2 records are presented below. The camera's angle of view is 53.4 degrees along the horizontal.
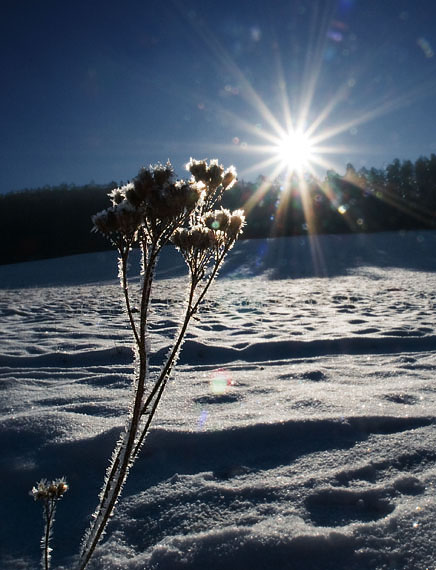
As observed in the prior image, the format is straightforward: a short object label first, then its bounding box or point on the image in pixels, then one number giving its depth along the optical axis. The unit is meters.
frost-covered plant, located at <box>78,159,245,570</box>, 0.31
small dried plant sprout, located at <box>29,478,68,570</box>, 0.32
